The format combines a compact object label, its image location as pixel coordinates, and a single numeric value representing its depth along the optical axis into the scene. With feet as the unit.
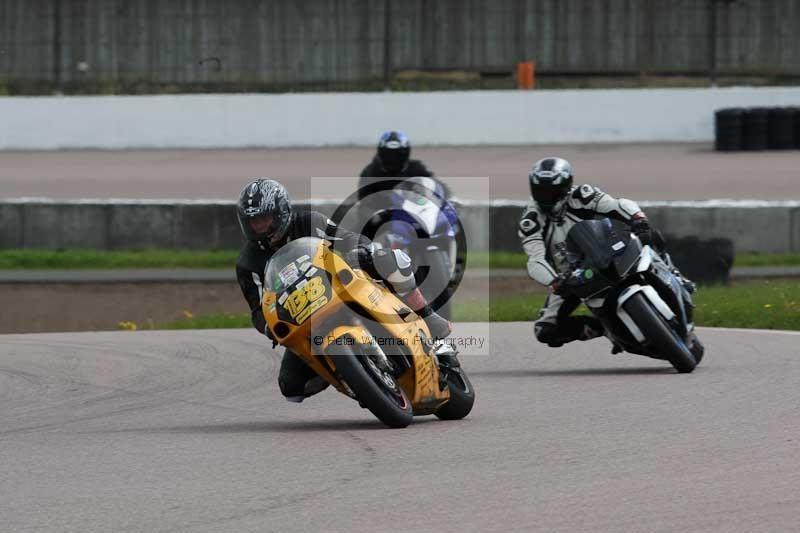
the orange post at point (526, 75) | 216.33
